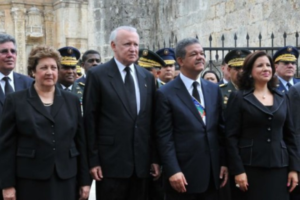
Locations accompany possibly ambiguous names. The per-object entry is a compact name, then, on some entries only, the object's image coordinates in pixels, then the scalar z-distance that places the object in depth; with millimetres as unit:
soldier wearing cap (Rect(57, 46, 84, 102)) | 6441
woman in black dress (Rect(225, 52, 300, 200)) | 4508
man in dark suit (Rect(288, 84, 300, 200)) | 4918
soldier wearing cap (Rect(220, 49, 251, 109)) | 6062
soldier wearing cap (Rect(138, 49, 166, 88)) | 6232
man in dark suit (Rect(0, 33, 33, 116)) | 5086
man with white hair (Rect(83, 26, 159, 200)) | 4523
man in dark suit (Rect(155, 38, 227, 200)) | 4480
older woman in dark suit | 4227
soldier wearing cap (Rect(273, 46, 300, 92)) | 6434
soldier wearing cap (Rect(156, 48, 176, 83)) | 6898
